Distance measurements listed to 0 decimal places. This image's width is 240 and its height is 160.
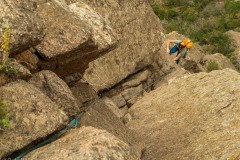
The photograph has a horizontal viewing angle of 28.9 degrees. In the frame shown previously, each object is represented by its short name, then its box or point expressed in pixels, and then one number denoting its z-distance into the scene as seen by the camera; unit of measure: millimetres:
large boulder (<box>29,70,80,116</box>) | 8062
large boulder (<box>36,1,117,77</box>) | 8641
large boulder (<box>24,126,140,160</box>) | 6035
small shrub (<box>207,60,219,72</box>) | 25047
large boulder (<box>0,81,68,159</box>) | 6543
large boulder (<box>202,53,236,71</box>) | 25938
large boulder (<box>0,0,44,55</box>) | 7086
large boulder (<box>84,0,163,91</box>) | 15078
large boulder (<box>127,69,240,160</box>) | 9422
